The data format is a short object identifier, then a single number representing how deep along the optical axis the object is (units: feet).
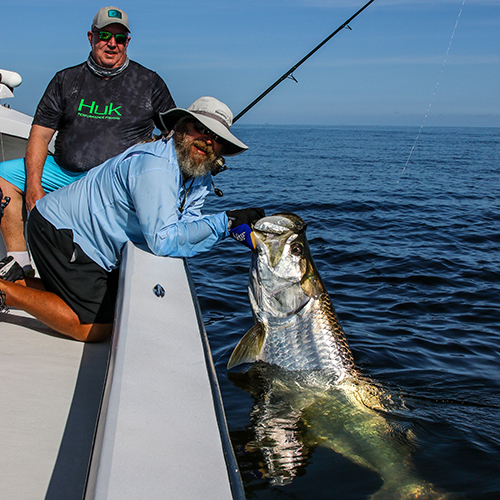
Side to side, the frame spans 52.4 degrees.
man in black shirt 11.98
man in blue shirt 8.87
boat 4.59
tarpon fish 10.54
